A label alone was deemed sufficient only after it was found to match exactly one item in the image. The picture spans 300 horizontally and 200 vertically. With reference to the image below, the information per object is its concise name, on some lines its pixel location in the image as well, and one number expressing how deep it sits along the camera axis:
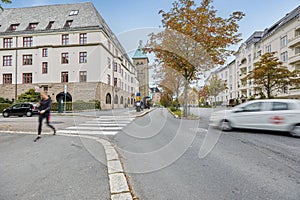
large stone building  29.75
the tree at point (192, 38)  13.87
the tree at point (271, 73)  21.77
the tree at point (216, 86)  51.72
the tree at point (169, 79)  25.02
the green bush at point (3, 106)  23.81
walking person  6.57
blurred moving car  7.11
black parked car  17.79
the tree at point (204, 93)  63.46
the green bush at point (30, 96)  28.56
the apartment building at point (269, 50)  28.97
